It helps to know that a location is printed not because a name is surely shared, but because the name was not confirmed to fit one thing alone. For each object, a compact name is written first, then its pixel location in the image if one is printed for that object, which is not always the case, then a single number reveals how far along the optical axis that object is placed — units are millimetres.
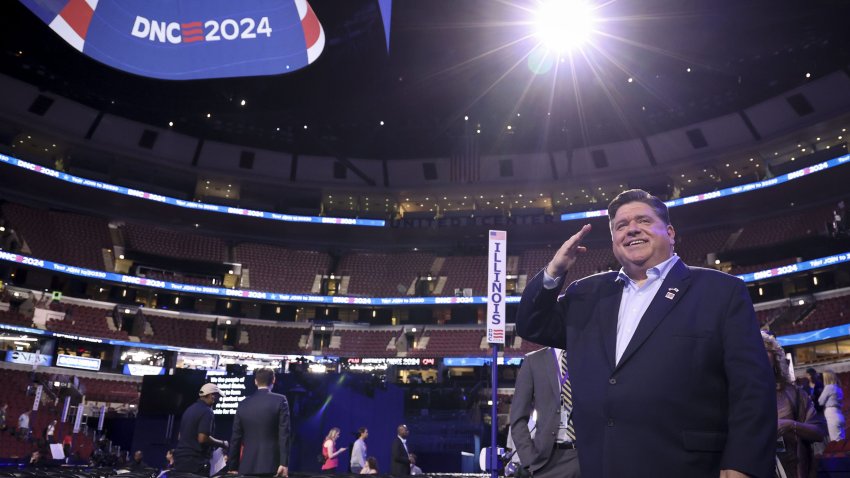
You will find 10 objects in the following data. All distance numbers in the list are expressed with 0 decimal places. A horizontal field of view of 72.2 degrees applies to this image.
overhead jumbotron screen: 6898
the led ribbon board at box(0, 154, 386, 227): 30255
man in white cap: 6844
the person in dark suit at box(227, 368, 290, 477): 6289
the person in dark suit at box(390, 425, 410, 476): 10633
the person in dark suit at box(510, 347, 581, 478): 4305
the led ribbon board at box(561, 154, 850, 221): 28312
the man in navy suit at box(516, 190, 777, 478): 2086
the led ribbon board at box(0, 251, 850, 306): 28609
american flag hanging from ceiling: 36500
